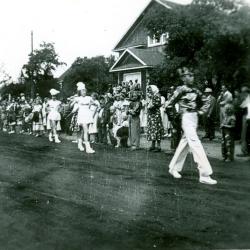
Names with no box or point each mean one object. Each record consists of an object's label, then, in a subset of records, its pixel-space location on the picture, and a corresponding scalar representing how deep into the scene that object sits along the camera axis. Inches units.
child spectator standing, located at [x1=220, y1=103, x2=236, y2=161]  495.8
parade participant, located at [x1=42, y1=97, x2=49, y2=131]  933.8
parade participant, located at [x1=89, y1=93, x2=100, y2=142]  685.9
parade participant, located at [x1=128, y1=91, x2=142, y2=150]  605.6
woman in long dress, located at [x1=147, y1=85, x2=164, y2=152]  569.6
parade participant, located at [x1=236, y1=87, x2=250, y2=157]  511.5
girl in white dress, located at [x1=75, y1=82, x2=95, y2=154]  586.9
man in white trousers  351.6
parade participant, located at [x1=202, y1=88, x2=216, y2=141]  701.3
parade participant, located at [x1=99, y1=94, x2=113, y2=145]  689.6
